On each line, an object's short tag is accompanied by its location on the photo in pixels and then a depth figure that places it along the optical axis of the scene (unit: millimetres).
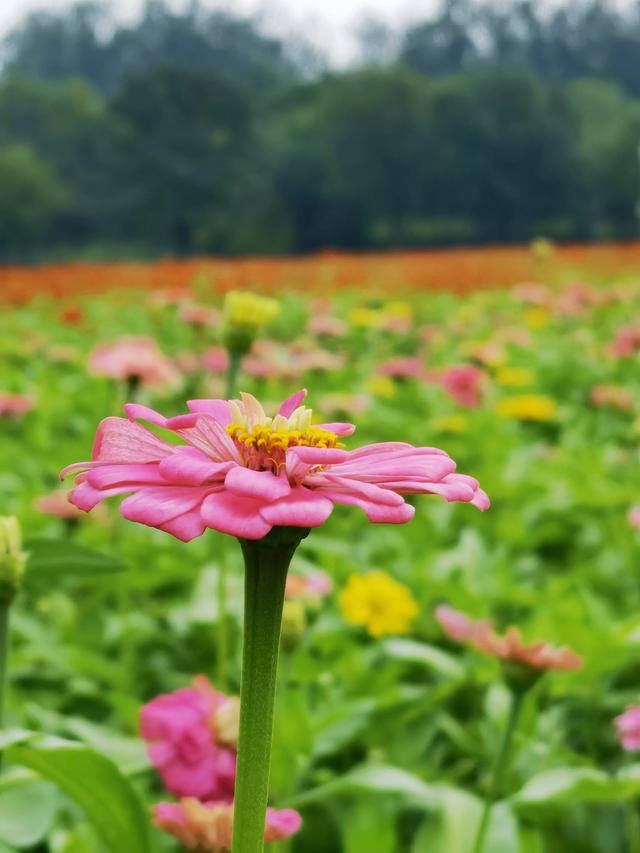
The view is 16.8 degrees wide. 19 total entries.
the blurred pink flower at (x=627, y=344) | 1730
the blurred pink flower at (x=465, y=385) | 1591
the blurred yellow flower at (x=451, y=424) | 1490
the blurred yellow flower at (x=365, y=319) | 2972
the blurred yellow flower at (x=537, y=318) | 3494
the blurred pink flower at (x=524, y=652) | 738
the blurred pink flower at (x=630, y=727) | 799
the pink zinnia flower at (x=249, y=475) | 557
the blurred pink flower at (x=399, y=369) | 1698
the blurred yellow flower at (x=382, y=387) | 2225
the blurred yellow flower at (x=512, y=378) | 2309
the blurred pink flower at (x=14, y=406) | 1471
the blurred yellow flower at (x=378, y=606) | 953
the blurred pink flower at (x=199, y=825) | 674
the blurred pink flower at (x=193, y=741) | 742
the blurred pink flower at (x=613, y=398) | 1667
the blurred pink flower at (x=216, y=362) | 1711
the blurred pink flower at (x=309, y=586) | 883
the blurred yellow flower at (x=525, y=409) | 1638
